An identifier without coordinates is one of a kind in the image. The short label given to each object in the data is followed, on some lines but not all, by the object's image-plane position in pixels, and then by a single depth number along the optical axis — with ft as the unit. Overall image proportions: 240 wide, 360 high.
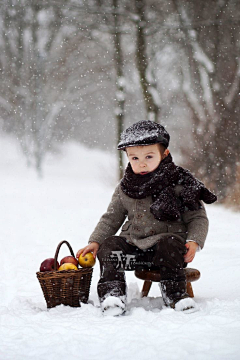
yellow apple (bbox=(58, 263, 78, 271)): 20.30
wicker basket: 19.32
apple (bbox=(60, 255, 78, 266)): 21.06
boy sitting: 19.34
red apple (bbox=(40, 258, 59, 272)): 20.65
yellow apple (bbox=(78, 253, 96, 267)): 21.22
